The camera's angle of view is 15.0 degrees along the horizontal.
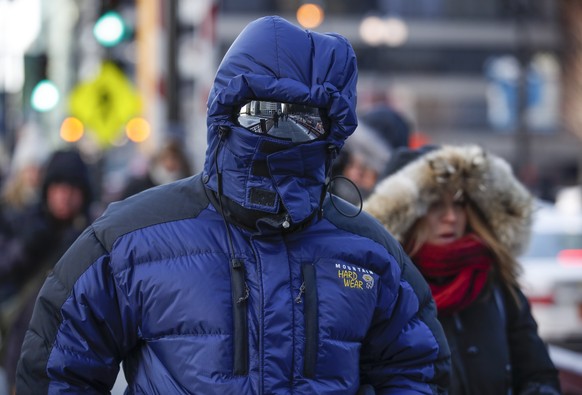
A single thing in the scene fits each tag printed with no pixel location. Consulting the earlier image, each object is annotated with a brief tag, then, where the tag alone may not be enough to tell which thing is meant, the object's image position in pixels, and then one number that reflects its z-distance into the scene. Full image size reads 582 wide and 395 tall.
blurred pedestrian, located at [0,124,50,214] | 18.48
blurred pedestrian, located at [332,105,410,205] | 11.25
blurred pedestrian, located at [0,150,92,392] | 12.59
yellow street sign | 31.70
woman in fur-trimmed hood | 8.03
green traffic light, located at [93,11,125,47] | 27.29
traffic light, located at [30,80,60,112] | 36.39
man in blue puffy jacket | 5.55
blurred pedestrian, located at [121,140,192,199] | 18.05
